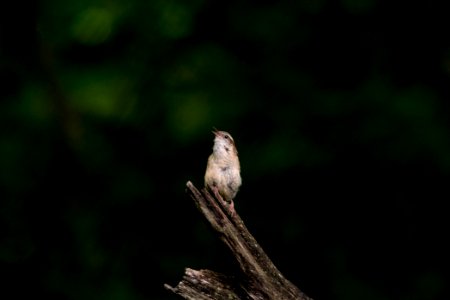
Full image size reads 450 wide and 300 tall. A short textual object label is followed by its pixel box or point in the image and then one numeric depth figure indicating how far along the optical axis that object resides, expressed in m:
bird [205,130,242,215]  10.09
